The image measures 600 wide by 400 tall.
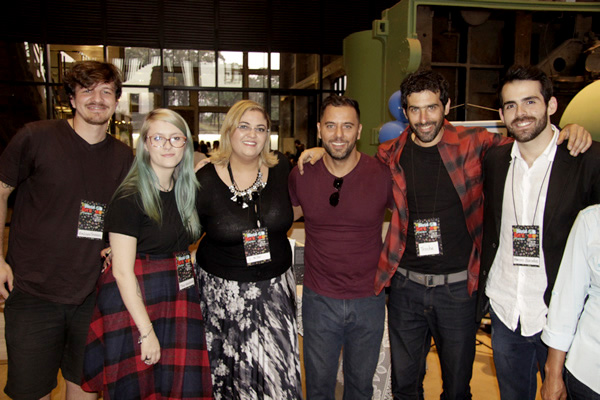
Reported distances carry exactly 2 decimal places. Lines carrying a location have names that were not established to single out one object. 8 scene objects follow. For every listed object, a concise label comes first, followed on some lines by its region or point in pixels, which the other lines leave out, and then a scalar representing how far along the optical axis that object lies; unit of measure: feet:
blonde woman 6.70
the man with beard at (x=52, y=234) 6.47
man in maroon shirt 6.71
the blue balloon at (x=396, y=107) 12.35
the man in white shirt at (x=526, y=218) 5.59
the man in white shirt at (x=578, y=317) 4.52
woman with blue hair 5.67
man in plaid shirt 6.66
